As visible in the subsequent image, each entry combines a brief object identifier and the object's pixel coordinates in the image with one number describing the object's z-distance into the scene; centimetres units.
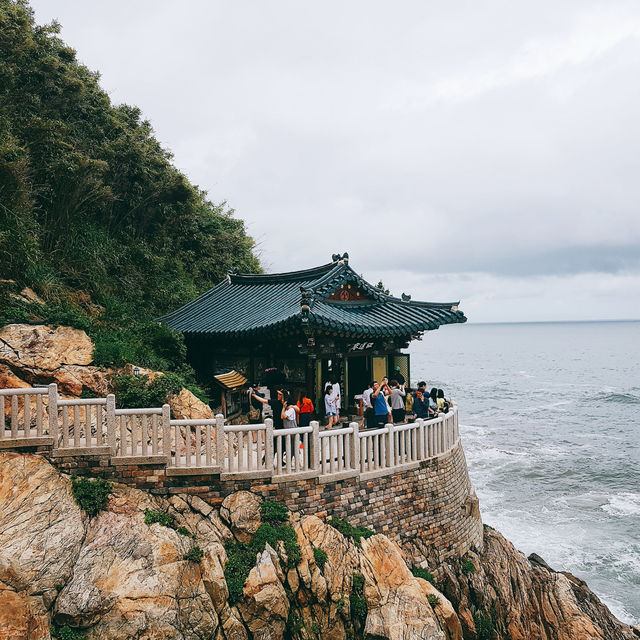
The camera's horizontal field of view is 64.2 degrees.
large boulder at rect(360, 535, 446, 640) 1112
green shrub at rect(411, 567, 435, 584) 1300
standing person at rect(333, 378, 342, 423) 1616
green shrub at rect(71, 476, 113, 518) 1048
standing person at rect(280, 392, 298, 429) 1320
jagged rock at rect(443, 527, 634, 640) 1398
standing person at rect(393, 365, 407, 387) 1894
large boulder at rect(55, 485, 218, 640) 939
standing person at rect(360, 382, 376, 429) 1520
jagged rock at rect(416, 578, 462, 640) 1189
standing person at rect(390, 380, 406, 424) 1616
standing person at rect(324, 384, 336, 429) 1551
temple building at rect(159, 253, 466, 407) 1611
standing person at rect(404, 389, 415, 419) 1802
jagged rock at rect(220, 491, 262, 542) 1114
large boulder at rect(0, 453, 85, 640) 896
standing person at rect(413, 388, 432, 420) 1583
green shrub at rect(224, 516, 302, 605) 1052
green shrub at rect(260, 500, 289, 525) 1143
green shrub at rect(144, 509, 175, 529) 1065
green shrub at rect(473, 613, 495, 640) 1352
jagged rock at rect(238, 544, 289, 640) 1041
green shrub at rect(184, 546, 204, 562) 1041
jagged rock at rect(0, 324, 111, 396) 1292
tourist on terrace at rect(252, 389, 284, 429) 1466
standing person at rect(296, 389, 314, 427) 1366
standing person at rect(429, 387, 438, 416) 1678
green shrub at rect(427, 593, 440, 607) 1201
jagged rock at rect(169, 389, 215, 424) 1405
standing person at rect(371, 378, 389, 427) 1496
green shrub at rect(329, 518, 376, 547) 1206
